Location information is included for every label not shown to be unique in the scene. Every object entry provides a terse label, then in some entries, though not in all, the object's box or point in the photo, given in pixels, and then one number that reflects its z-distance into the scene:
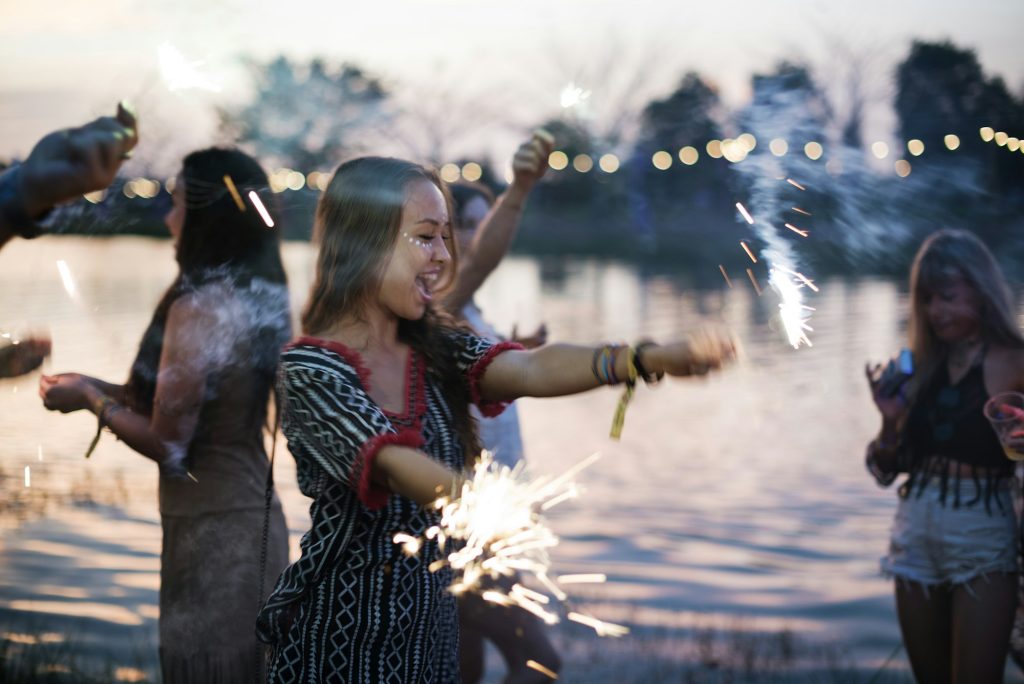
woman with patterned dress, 2.24
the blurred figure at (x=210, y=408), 3.12
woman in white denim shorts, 3.58
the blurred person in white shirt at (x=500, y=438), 3.74
